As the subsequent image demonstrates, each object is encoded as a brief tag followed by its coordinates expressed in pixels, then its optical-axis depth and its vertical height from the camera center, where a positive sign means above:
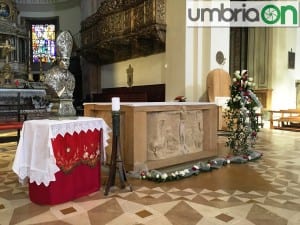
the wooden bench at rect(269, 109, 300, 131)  8.92 -0.70
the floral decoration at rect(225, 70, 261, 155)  4.71 -0.14
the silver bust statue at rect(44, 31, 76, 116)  2.92 +0.21
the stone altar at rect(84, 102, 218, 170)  3.73 -0.42
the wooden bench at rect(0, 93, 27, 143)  8.92 -0.37
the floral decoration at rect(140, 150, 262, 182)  3.49 -0.88
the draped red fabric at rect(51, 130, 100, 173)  2.69 -0.46
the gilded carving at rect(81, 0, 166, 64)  8.01 +2.17
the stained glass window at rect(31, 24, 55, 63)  13.65 +2.85
